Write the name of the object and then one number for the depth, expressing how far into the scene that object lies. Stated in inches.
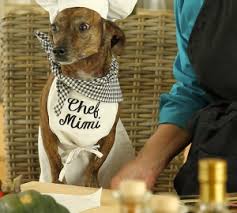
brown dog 76.3
